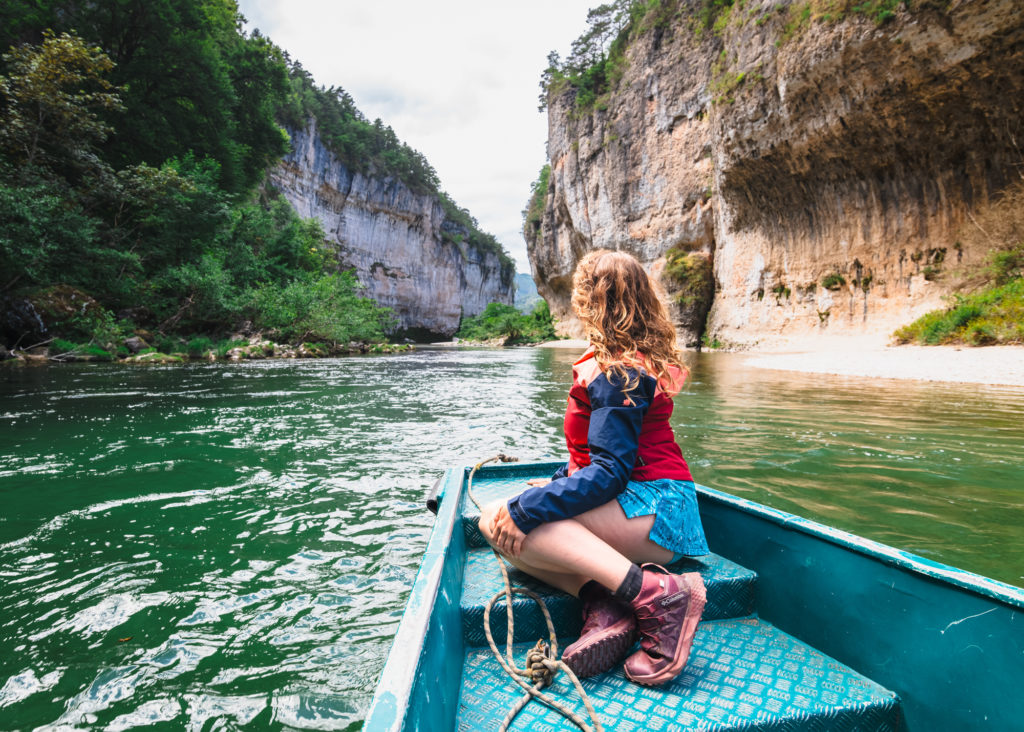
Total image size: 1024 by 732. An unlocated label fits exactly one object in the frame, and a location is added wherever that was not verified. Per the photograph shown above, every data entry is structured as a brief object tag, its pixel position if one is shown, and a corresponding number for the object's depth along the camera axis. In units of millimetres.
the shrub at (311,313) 17844
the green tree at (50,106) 10195
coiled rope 1093
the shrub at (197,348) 14443
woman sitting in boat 1250
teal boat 985
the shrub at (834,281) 16453
